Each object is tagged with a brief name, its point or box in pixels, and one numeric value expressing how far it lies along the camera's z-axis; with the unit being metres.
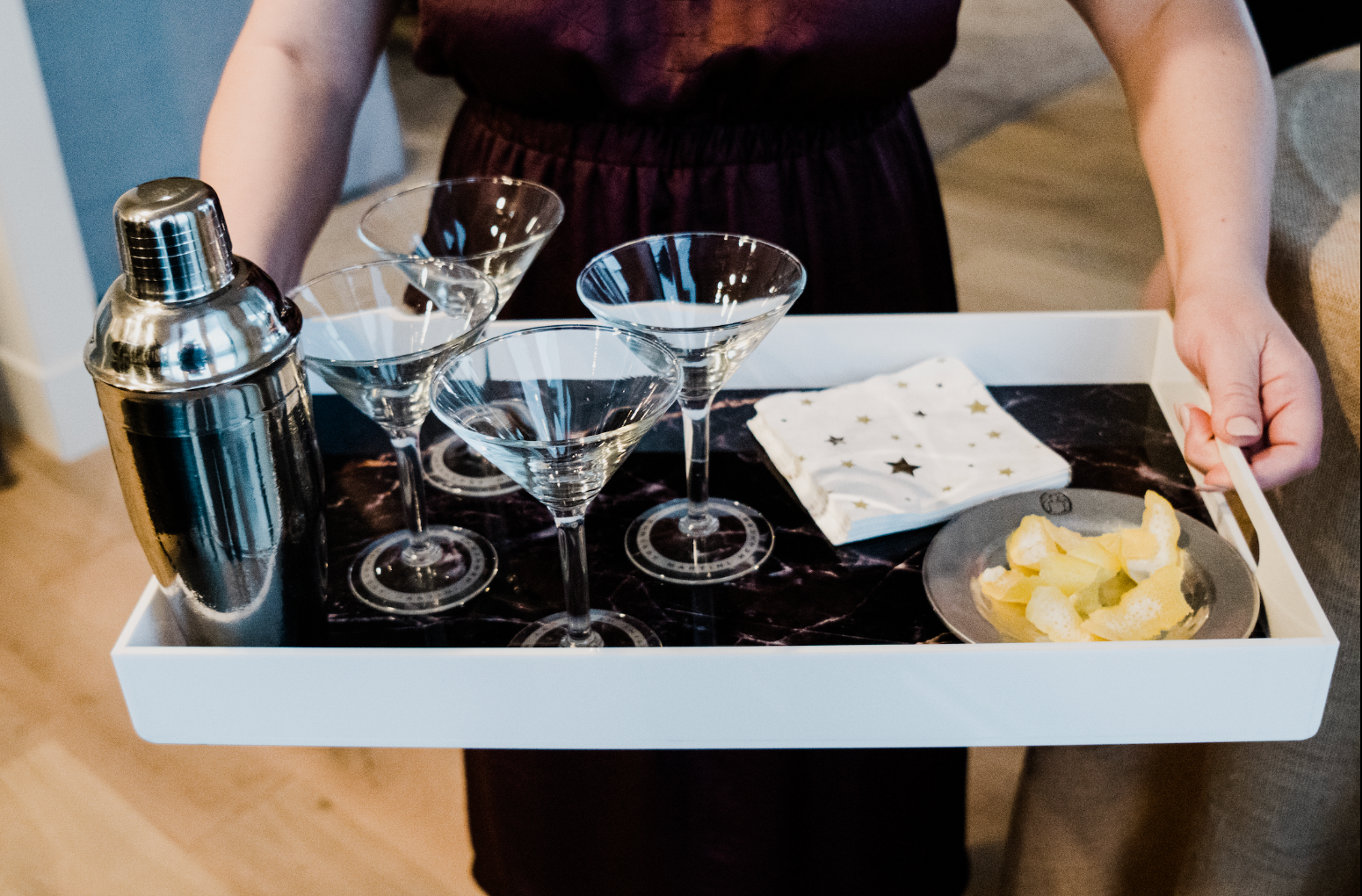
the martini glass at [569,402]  0.63
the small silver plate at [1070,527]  0.65
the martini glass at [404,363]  0.68
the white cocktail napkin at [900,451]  0.75
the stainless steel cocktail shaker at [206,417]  0.54
